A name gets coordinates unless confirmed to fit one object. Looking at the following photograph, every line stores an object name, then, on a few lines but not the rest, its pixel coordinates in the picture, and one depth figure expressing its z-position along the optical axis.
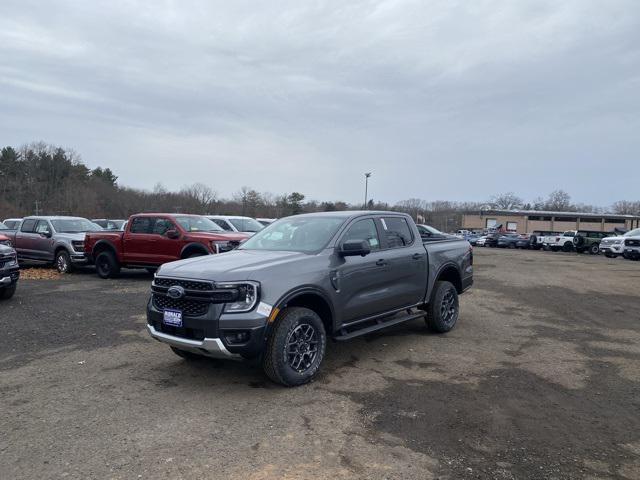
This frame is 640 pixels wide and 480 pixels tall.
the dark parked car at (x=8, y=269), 9.39
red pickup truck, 12.05
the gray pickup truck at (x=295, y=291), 4.71
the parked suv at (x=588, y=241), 38.09
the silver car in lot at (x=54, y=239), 14.62
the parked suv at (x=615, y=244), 29.31
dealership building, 85.06
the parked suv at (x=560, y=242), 40.15
